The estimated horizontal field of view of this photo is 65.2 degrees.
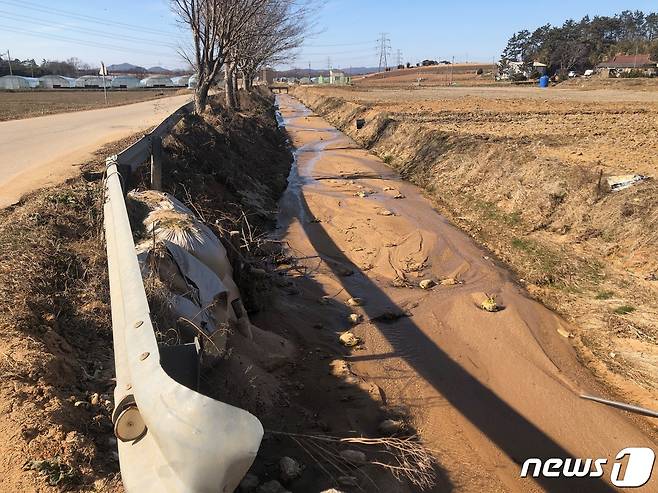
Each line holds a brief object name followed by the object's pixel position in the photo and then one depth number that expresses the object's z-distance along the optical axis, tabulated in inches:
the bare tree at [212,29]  580.4
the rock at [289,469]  153.9
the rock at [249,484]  135.7
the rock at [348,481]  158.5
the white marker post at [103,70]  1275.6
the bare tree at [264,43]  805.2
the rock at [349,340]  273.3
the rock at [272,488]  141.3
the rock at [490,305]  319.9
